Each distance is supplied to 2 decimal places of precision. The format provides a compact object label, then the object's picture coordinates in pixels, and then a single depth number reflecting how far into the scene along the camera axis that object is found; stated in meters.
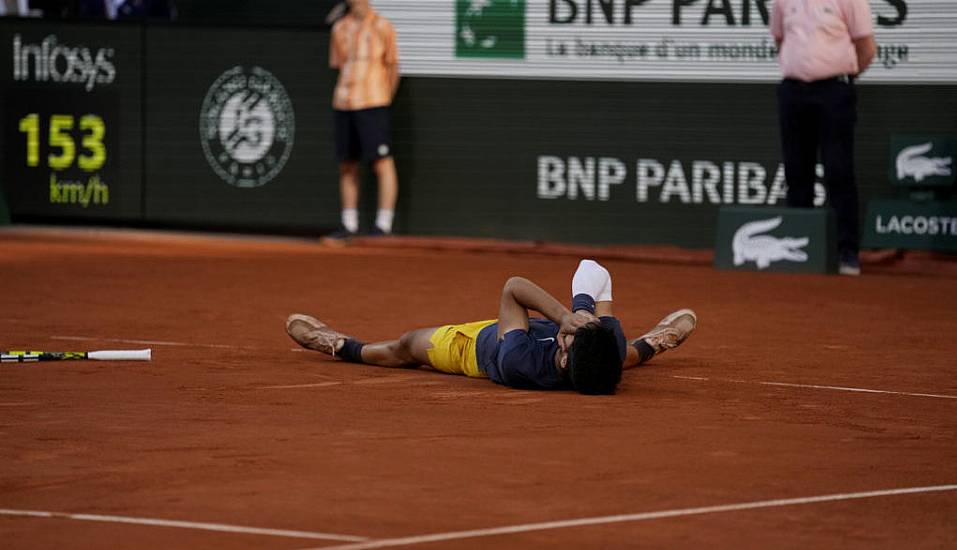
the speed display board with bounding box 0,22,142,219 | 36.97
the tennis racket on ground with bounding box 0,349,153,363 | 17.98
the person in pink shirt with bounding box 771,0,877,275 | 28.84
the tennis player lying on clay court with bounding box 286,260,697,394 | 15.88
